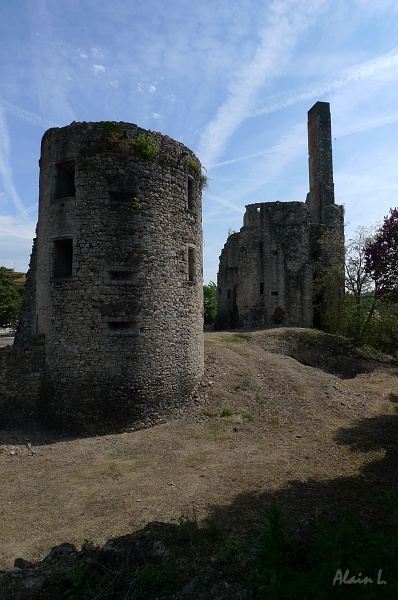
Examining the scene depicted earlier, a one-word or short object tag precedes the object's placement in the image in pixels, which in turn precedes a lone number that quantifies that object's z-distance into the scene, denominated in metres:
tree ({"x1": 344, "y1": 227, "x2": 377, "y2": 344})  21.72
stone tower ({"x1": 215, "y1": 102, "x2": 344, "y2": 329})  25.72
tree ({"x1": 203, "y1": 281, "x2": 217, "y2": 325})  40.50
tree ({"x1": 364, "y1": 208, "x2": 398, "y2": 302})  10.33
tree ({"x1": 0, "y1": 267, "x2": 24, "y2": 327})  37.75
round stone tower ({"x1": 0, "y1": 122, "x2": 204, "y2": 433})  10.84
